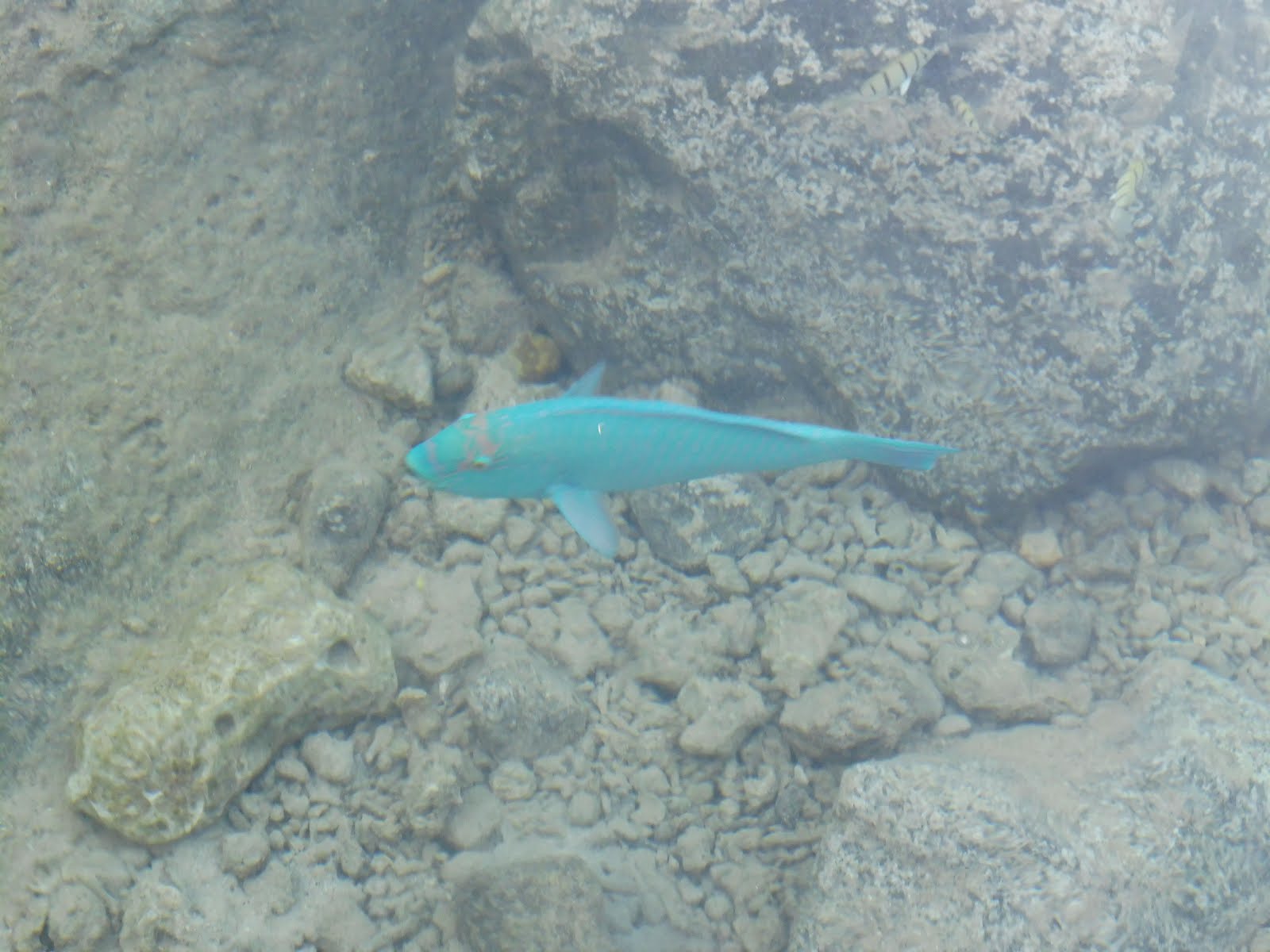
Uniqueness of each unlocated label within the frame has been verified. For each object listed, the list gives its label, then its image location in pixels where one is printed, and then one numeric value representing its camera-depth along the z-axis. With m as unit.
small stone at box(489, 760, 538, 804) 3.47
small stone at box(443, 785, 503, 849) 3.36
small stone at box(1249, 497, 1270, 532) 4.06
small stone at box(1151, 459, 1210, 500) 4.04
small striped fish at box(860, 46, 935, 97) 3.52
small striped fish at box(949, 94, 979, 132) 3.51
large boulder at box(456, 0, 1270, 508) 3.53
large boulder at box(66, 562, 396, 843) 3.13
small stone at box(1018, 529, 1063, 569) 4.04
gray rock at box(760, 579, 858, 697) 3.67
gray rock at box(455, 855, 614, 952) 3.01
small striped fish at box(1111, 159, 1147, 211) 3.48
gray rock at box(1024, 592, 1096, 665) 3.77
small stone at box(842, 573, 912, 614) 3.94
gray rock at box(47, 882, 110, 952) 2.98
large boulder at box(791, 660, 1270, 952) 2.80
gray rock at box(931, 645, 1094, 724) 3.62
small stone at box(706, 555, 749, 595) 3.98
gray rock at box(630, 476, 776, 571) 4.06
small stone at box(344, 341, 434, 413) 4.20
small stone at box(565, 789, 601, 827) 3.43
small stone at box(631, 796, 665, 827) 3.44
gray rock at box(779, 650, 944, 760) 3.43
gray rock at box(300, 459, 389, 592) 3.80
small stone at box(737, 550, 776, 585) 4.02
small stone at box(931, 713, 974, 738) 3.60
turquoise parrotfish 2.82
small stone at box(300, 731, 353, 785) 3.39
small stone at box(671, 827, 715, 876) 3.34
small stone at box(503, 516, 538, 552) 4.09
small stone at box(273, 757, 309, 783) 3.39
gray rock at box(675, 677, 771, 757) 3.52
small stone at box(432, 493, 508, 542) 4.05
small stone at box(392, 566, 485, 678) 3.67
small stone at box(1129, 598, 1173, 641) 3.88
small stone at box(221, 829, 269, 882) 3.19
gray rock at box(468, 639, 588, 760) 3.51
